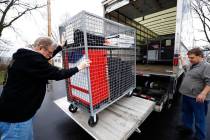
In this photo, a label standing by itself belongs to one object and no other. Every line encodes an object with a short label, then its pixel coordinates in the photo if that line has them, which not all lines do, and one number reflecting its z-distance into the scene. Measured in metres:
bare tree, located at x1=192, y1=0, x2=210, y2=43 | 15.53
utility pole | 7.89
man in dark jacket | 1.25
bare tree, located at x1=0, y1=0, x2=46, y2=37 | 12.01
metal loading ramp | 1.79
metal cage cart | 1.79
